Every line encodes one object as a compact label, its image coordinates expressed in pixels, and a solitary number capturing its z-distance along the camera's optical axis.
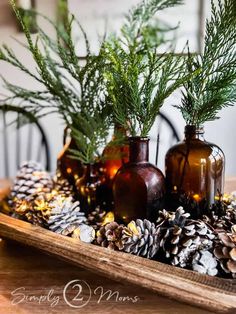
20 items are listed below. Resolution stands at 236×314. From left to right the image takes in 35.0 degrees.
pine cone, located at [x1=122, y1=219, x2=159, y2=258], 0.59
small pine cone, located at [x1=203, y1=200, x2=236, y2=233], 0.64
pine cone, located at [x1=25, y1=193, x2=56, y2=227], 0.70
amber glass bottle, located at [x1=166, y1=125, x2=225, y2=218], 0.69
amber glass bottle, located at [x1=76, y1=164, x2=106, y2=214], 0.78
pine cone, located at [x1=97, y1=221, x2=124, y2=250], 0.61
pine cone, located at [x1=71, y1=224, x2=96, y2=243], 0.64
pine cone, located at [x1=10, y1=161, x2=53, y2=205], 0.88
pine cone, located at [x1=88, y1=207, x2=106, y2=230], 0.74
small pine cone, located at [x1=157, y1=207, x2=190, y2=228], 0.60
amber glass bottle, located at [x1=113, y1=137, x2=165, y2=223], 0.65
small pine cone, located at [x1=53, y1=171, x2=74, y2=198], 0.84
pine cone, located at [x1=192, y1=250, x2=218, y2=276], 0.54
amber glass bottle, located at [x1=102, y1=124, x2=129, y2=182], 0.78
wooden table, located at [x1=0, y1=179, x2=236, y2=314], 0.55
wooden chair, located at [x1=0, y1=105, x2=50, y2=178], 1.96
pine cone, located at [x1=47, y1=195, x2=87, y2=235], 0.67
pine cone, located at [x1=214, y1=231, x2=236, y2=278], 0.53
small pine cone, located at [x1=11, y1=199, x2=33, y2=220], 0.75
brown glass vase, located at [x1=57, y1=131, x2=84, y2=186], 0.90
